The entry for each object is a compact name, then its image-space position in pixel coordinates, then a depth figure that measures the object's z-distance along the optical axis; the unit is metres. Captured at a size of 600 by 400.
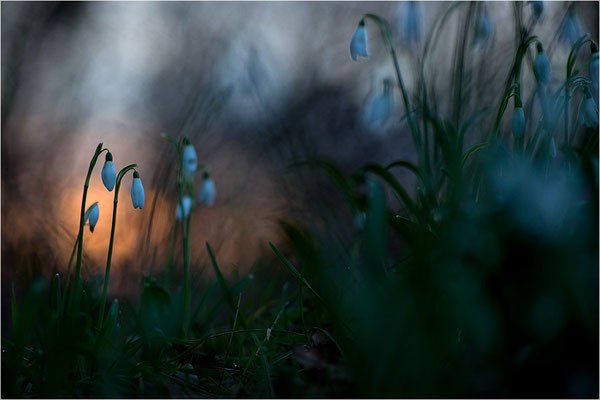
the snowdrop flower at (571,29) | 1.70
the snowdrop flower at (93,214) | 1.64
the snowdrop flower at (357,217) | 1.60
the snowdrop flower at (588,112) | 1.62
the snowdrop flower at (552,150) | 1.61
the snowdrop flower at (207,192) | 1.80
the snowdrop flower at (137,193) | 1.65
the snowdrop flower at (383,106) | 1.74
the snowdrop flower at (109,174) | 1.63
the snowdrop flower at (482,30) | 1.71
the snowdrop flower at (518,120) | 1.61
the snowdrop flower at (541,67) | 1.64
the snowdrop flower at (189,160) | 1.74
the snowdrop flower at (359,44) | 1.73
